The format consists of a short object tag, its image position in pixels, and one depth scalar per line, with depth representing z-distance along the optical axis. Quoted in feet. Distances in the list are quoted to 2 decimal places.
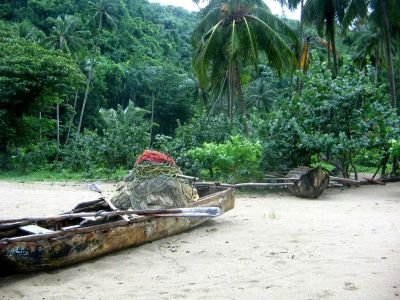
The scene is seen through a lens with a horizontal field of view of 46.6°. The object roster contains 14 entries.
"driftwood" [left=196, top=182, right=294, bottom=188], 30.50
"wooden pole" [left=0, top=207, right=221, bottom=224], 19.50
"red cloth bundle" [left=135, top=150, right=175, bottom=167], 25.84
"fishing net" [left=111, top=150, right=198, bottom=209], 24.68
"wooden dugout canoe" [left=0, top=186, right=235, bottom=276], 16.39
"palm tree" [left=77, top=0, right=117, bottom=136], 114.00
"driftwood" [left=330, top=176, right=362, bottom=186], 39.22
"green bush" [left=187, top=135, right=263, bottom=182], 39.58
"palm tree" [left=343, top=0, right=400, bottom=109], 61.82
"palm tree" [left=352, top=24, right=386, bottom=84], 101.40
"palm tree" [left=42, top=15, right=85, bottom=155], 109.19
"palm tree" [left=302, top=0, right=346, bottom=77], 71.21
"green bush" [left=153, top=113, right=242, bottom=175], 50.11
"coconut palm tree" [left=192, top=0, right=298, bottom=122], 60.23
